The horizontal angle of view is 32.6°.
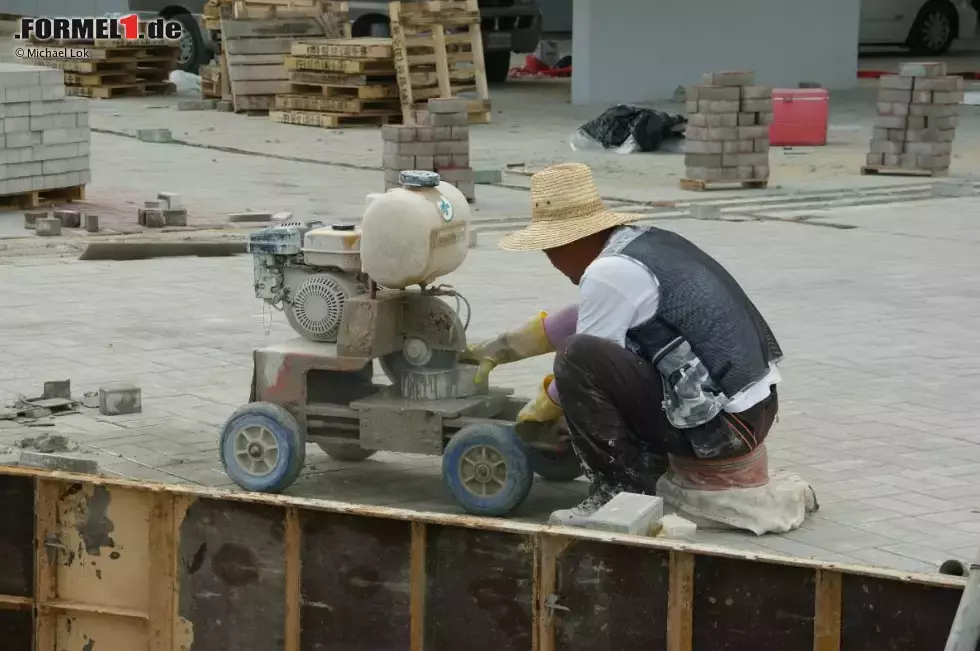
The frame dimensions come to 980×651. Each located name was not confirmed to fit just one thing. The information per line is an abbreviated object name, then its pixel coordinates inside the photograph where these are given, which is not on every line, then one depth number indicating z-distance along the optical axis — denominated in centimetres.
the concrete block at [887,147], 1777
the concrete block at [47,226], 1341
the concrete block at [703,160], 1650
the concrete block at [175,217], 1404
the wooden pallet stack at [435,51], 2172
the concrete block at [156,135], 2047
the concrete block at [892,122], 1764
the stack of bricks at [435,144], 1475
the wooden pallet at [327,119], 2217
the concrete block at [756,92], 1636
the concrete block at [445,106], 1490
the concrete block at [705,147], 1644
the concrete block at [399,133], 1467
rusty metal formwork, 463
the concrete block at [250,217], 1417
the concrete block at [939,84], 1712
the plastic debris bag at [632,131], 1994
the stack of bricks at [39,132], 1402
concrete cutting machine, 633
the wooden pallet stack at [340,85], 2191
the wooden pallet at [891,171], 1769
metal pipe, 393
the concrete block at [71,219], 1387
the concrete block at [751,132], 1650
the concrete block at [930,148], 1742
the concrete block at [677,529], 511
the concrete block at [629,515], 491
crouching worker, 593
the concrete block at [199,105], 2455
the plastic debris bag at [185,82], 2709
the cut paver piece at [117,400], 802
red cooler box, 2047
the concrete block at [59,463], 610
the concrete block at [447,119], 1488
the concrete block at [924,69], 1705
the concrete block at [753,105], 1638
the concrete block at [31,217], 1385
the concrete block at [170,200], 1411
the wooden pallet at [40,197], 1460
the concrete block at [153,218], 1398
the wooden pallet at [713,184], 1656
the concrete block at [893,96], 1736
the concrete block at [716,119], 1636
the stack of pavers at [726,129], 1631
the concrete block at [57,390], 814
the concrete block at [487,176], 1714
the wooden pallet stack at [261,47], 2353
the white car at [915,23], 3347
